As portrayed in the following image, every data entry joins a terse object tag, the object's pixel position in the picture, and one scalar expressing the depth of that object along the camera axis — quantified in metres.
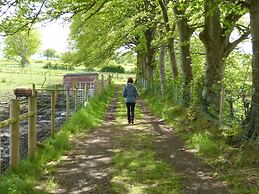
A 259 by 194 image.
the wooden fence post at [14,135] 7.68
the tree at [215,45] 14.00
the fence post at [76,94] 16.28
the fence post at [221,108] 11.40
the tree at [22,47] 109.62
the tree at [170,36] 20.91
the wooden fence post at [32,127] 8.94
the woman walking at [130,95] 16.11
